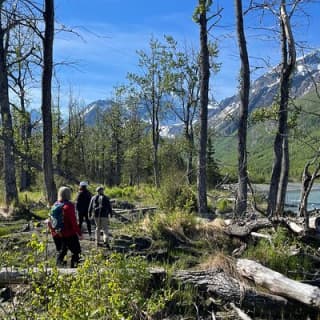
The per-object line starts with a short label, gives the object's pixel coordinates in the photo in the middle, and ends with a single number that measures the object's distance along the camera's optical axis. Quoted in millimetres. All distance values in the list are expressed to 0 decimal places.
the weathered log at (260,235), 10268
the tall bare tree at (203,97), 16984
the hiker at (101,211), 11828
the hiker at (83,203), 13078
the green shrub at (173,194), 14616
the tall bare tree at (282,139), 14180
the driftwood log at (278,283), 7219
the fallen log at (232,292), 7645
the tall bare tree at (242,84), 16297
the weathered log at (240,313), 7111
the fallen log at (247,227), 10815
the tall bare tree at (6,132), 17688
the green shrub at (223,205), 21619
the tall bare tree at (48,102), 14195
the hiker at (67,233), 9172
